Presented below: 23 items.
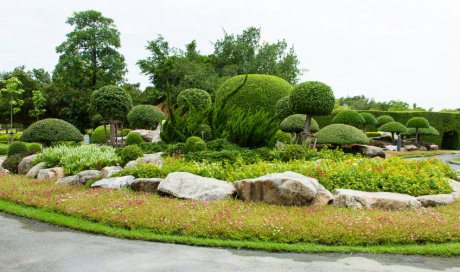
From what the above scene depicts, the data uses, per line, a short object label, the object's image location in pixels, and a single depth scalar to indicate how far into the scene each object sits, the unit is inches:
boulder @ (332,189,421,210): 292.2
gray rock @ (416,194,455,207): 308.8
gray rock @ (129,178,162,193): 348.8
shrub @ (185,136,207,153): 466.3
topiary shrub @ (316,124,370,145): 642.8
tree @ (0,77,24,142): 1284.4
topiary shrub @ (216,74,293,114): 805.5
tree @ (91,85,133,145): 623.5
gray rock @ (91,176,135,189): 362.3
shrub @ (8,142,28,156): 565.9
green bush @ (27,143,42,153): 705.7
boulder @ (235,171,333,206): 295.4
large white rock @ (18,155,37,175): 481.1
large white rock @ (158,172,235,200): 317.4
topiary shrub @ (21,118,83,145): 534.6
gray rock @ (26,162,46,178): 446.0
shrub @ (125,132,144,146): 583.5
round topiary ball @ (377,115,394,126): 1234.2
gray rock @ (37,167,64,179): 422.0
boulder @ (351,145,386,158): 664.4
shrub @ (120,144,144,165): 444.8
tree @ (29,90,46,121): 1424.1
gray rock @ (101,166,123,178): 400.3
